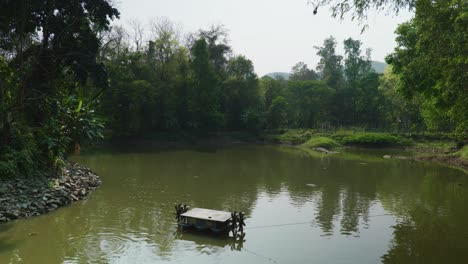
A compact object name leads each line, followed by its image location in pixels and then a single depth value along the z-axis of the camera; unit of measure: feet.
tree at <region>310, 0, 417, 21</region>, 35.76
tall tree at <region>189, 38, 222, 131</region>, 171.32
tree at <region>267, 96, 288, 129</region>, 196.95
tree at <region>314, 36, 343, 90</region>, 243.40
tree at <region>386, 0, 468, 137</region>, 44.04
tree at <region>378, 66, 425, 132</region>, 174.76
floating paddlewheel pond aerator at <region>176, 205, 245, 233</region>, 44.09
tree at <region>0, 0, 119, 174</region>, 57.67
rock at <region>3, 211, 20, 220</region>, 46.34
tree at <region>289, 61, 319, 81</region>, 294.25
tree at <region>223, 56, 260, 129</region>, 195.00
